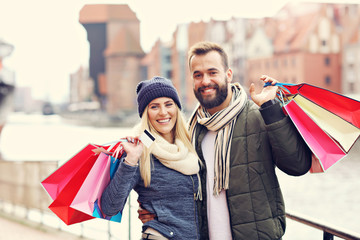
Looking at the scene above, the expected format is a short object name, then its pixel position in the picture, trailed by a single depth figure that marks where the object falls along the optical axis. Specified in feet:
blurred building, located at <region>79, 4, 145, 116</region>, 184.34
